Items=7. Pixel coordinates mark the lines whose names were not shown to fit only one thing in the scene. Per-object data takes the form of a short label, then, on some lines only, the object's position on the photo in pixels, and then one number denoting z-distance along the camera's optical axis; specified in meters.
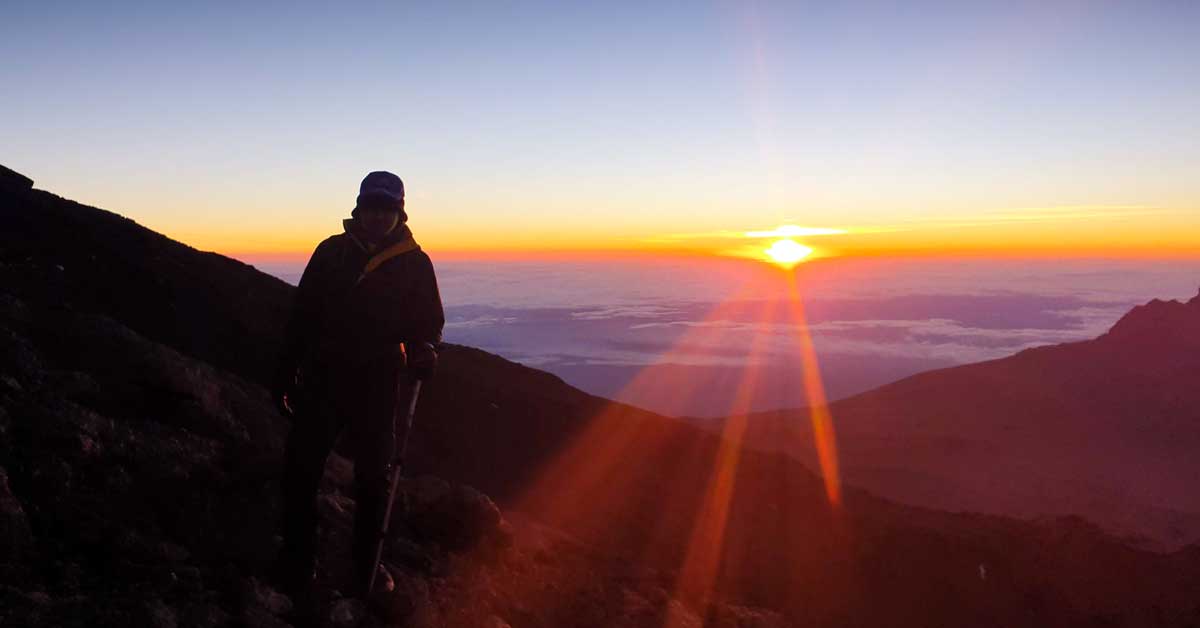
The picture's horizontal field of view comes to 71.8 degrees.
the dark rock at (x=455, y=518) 6.27
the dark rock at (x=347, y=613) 4.27
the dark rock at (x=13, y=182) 14.09
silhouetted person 4.34
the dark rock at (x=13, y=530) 3.63
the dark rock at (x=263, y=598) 4.07
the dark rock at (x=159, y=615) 3.54
